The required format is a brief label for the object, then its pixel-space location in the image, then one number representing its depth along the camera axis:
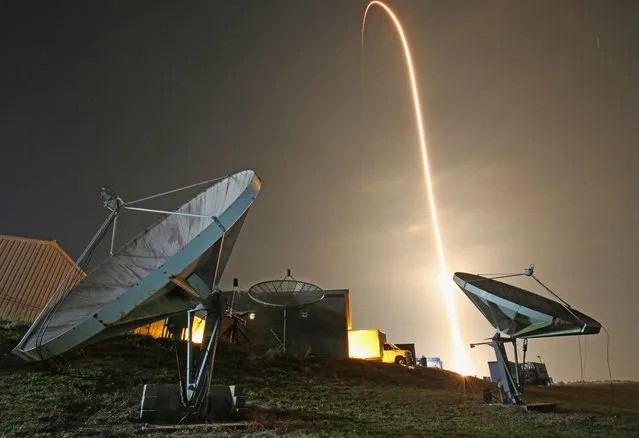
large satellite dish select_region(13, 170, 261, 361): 8.91
